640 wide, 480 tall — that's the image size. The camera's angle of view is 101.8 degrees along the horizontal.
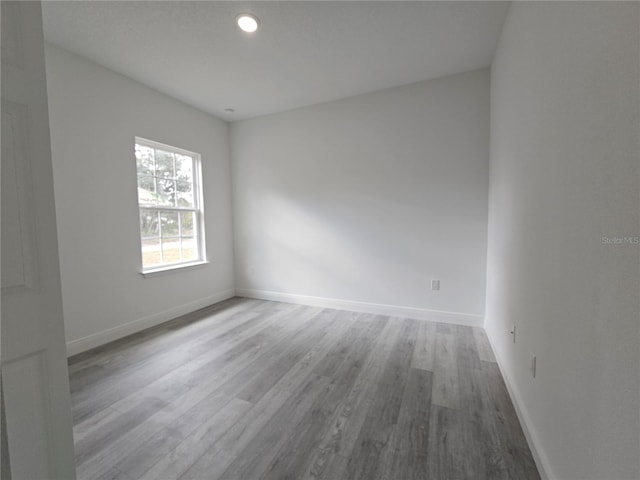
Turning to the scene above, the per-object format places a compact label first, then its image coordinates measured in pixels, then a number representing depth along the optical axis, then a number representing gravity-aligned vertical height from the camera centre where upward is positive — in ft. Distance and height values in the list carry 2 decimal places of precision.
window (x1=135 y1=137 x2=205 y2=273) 10.17 +0.84
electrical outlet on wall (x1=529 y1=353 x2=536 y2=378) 4.53 -2.55
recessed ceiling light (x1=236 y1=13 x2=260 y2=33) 6.56 +5.25
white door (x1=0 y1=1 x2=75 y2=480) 2.27 -0.38
